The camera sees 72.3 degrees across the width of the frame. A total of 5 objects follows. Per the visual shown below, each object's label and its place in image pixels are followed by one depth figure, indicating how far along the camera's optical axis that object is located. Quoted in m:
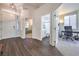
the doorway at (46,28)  3.99
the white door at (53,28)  2.67
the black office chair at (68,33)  3.52
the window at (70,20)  3.93
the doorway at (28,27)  5.95
